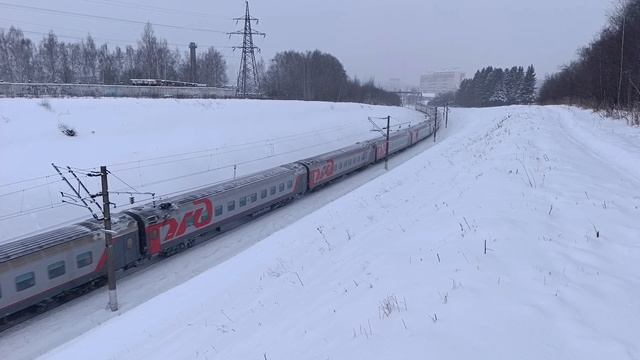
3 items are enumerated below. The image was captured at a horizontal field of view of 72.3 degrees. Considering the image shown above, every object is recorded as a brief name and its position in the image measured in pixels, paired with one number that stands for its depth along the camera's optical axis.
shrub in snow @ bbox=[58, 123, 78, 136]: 29.48
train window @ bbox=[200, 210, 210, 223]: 20.86
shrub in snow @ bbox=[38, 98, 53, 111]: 31.30
